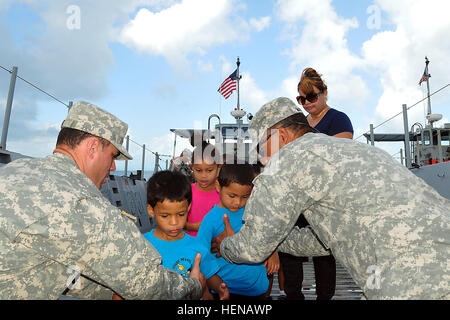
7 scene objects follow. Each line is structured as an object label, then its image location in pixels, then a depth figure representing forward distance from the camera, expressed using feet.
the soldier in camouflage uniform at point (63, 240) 4.15
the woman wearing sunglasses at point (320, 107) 9.71
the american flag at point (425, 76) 60.64
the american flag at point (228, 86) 50.10
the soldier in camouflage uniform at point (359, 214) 4.33
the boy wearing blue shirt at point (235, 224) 8.02
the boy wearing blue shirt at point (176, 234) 7.17
